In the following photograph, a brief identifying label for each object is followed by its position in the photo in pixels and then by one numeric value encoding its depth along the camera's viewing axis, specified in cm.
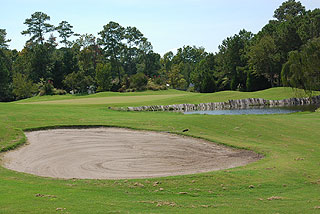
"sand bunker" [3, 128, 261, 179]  1400
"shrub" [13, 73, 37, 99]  8000
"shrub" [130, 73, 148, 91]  8456
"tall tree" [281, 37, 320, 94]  4169
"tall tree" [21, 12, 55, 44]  9856
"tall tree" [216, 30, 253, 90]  8169
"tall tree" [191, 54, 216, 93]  8469
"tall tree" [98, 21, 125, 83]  9994
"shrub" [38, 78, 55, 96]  7938
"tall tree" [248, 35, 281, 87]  7075
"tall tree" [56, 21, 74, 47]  10552
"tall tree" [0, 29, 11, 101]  8106
